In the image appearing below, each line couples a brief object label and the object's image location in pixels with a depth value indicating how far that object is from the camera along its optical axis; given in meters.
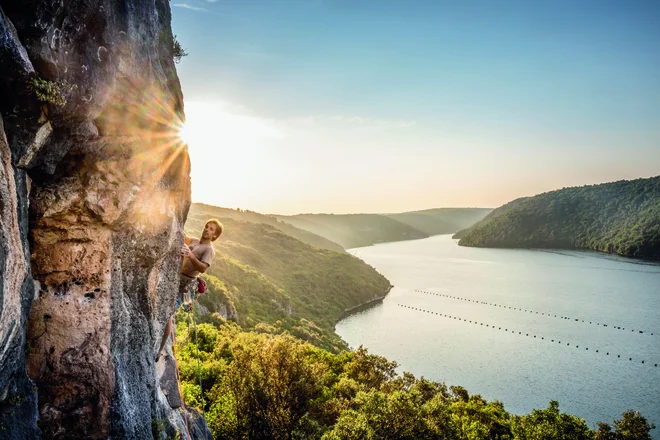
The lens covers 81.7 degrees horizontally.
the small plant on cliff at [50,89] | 4.15
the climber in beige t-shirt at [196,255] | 8.27
